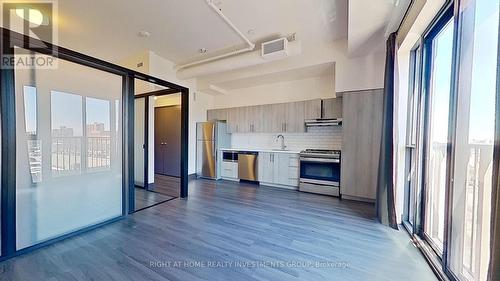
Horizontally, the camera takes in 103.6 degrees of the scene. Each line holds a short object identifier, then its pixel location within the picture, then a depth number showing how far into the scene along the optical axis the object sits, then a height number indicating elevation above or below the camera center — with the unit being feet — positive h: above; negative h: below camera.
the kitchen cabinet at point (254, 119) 16.97 +1.50
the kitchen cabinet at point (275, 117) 15.93 +1.55
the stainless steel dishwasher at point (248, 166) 16.46 -2.54
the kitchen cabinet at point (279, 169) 14.79 -2.56
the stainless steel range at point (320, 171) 13.03 -2.40
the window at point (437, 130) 6.49 +0.29
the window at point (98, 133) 8.23 +0.01
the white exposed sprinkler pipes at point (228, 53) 8.90 +5.63
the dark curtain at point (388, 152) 8.65 -0.62
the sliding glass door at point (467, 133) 4.53 +0.16
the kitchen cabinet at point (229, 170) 17.53 -3.16
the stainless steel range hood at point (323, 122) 13.74 +1.07
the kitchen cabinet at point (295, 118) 15.03 +1.46
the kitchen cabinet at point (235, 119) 18.07 +1.55
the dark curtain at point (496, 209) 3.13 -1.14
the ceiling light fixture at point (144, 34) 11.46 +5.94
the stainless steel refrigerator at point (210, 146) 17.97 -1.02
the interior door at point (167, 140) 19.21 -0.56
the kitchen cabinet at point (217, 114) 18.98 +2.08
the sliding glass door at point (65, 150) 6.47 -0.65
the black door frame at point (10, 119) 5.92 +0.38
